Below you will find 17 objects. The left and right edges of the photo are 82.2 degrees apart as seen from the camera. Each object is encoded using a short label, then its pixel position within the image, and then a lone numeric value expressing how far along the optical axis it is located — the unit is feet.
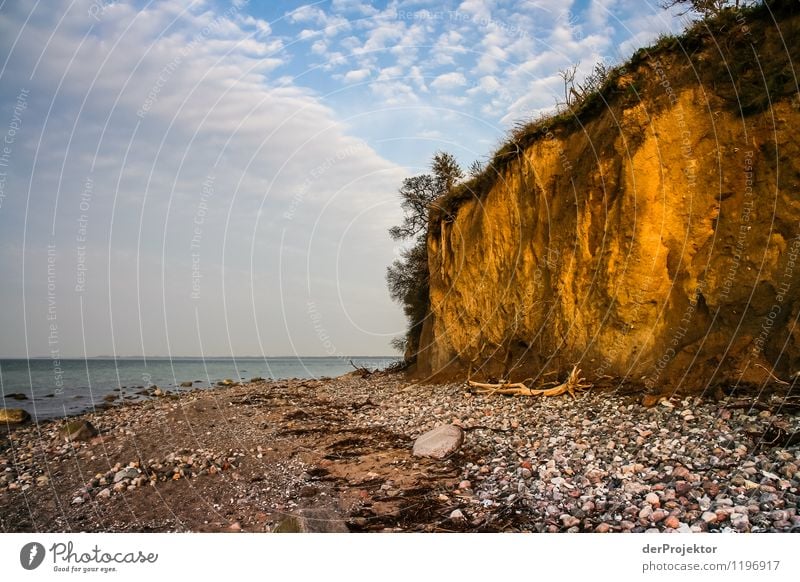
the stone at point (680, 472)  20.77
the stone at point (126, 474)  31.19
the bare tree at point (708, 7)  36.29
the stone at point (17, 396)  92.63
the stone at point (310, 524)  19.52
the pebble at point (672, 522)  17.13
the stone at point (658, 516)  17.76
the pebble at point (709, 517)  16.90
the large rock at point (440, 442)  31.40
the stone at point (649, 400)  32.80
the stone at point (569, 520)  18.60
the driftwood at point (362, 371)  108.45
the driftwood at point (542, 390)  40.83
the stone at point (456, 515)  20.87
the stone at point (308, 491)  26.55
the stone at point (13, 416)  64.88
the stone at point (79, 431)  47.73
